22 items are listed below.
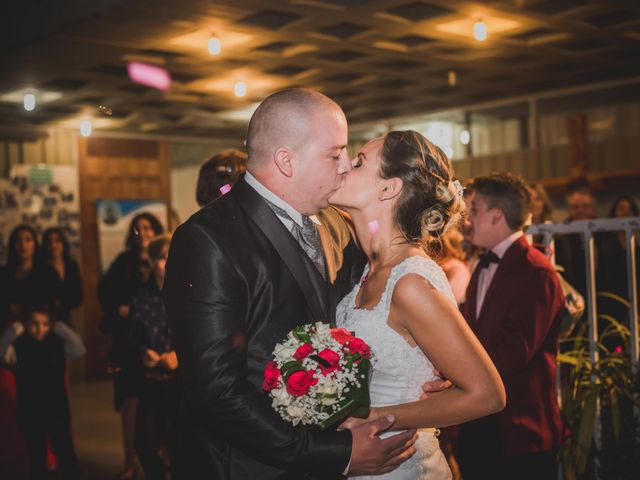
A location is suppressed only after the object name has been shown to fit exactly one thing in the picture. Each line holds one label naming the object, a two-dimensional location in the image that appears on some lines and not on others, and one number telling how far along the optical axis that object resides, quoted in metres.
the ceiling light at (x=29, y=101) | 9.51
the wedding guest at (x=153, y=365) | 4.43
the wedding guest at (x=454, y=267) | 4.10
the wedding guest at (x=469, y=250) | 4.31
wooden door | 11.49
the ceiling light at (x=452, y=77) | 9.30
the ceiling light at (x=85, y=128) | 11.48
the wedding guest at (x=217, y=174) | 3.32
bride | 2.08
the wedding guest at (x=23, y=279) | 5.49
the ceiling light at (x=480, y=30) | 7.22
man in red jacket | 3.11
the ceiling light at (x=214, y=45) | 7.34
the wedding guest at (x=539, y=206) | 5.04
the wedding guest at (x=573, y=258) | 5.65
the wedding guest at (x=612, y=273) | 5.62
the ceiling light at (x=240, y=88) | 9.43
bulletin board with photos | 10.86
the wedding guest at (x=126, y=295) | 5.52
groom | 1.92
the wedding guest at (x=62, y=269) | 6.77
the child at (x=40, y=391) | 5.10
